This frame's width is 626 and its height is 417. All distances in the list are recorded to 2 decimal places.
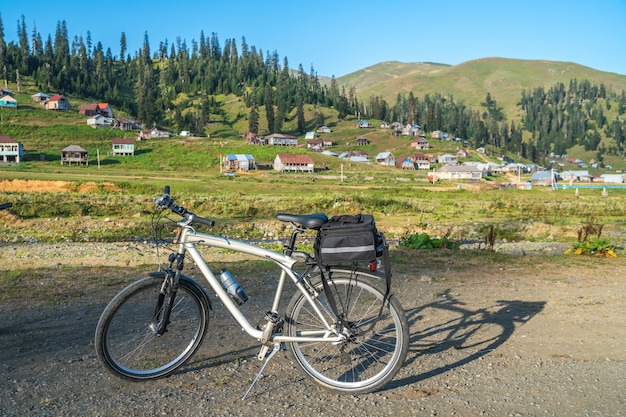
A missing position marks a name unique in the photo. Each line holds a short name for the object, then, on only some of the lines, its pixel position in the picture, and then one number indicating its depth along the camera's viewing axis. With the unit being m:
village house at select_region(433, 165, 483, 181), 115.94
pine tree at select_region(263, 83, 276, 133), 157.25
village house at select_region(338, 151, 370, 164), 131.88
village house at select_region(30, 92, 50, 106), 135.91
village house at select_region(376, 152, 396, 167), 136.12
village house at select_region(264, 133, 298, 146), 146.62
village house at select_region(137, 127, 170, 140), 121.94
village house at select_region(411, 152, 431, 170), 135.38
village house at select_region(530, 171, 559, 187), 110.97
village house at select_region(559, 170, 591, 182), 138.38
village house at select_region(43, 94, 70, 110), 132.00
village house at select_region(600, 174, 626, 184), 130.50
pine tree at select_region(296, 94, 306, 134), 167.50
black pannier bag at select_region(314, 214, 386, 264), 4.71
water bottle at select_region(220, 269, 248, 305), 5.07
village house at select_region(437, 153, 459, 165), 140.00
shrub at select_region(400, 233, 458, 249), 15.54
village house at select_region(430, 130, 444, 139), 180.41
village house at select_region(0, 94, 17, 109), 124.06
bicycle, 4.89
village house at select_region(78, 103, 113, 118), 131.50
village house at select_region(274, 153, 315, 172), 103.12
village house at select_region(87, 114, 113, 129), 123.44
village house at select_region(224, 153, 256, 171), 96.25
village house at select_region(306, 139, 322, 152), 143.88
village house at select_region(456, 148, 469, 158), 152.32
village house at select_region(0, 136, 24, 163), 85.94
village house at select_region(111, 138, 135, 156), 98.50
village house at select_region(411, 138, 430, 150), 156.88
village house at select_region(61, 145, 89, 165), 86.88
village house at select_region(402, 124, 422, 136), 174.50
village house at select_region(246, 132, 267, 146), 138.88
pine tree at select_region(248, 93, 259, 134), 150.12
